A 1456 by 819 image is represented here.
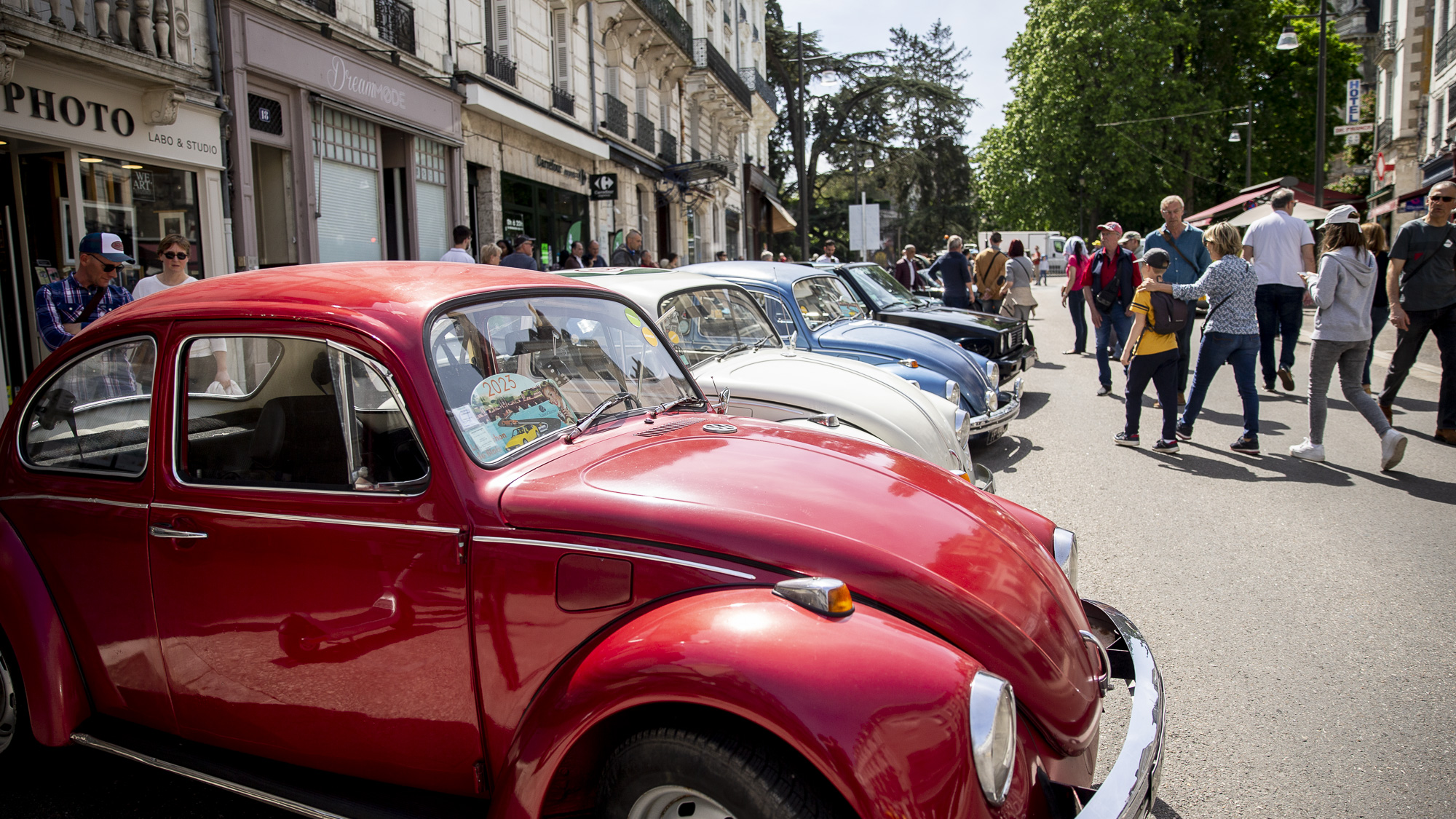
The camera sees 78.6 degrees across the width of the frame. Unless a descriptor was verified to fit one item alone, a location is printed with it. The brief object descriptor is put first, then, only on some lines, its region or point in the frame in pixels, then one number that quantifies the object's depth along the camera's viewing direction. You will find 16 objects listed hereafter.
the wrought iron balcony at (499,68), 15.80
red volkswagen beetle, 1.89
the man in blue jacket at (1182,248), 9.13
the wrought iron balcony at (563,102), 18.44
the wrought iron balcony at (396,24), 12.81
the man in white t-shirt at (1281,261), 9.04
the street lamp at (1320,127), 20.09
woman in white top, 2.76
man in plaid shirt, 6.25
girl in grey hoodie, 6.80
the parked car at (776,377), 5.05
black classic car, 9.66
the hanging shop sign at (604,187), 20.11
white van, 54.22
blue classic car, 7.31
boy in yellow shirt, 7.34
